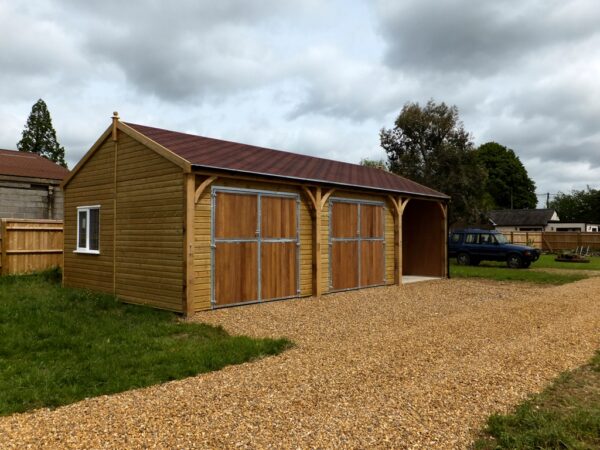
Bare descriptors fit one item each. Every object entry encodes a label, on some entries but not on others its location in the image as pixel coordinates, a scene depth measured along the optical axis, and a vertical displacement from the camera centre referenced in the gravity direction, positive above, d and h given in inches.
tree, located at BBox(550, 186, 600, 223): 2583.7 +162.5
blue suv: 890.1 -33.1
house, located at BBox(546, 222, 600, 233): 2023.9 +22.5
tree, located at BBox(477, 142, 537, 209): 2758.4 +310.7
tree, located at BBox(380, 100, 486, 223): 1302.9 +213.0
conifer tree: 1628.9 +329.4
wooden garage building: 387.5 +8.5
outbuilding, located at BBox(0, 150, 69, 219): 719.7 +63.8
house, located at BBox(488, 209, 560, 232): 2096.5 +55.3
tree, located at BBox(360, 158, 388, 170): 2314.3 +342.0
